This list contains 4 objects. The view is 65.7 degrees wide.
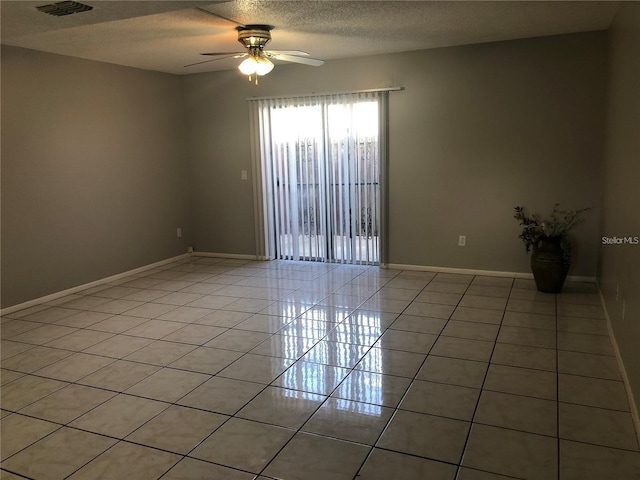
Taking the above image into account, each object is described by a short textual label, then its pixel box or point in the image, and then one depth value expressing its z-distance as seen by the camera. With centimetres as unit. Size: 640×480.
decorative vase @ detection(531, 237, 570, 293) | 450
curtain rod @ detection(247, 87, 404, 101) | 538
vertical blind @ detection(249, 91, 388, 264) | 564
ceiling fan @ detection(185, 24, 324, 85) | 409
